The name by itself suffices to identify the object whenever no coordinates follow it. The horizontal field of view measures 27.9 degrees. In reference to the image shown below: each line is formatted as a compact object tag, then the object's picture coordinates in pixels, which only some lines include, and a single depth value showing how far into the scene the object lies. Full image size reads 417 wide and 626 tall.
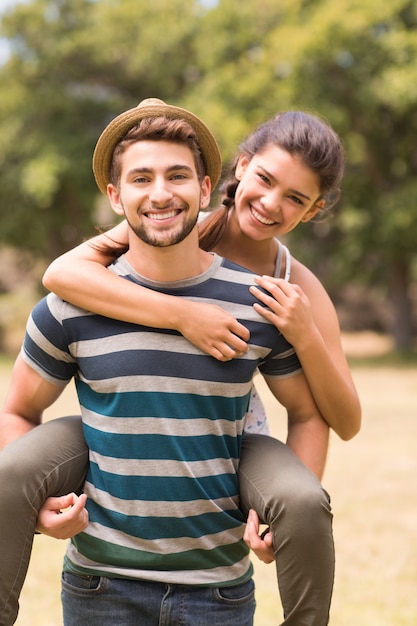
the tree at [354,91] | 15.95
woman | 2.02
